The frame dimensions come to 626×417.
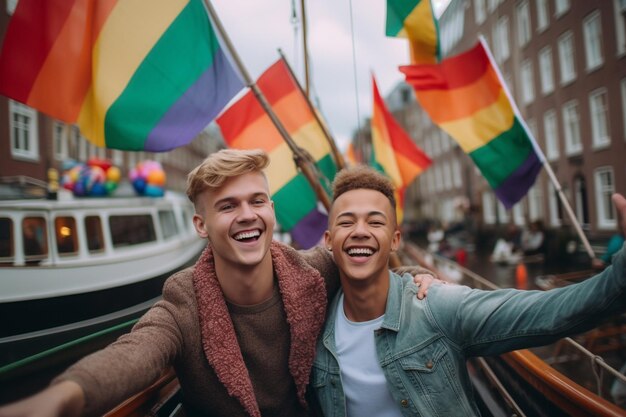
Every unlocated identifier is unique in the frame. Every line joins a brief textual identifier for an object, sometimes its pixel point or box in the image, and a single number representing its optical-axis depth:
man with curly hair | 1.57
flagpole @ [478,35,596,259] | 3.31
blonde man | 1.76
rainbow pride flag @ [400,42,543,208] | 4.07
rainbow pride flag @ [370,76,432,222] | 5.71
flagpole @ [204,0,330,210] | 3.12
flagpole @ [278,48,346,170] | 4.34
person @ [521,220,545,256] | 13.72
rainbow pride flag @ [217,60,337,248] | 4.58
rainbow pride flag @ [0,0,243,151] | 2.51
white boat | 2.67
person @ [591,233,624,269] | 4.40
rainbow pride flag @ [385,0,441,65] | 3.78
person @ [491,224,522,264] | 14.32
